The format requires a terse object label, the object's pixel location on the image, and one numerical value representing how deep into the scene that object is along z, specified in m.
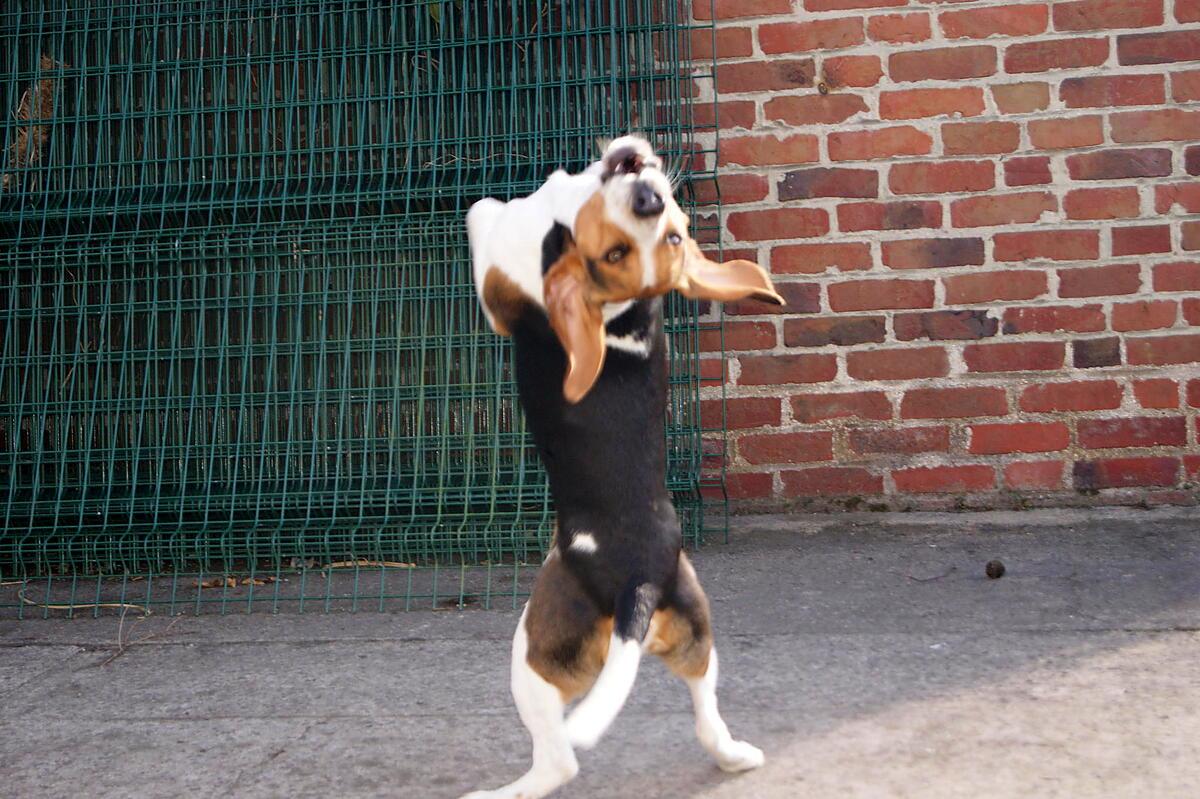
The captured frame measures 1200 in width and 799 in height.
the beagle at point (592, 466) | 1.82
